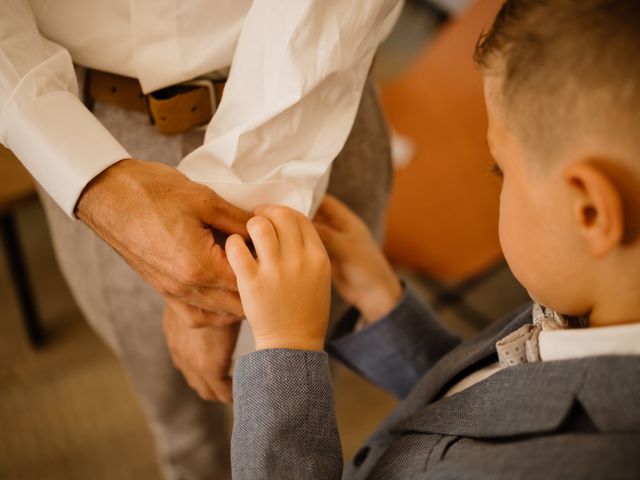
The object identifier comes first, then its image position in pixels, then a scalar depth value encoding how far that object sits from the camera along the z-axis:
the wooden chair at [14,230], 1.39
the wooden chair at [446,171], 1.41
